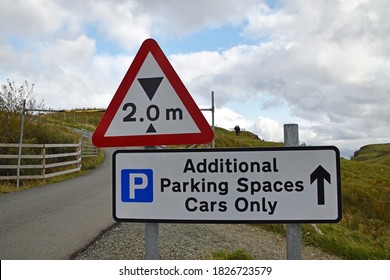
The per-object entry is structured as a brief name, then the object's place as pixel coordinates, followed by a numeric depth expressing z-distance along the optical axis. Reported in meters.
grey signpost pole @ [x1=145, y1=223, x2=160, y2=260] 2.00
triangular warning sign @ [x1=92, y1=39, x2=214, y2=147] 2.01
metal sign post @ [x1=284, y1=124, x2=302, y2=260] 1.88
